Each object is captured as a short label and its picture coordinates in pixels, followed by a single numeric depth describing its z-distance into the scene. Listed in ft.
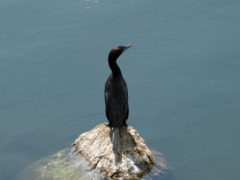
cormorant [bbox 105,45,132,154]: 58.70
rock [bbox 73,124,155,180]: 54.95
